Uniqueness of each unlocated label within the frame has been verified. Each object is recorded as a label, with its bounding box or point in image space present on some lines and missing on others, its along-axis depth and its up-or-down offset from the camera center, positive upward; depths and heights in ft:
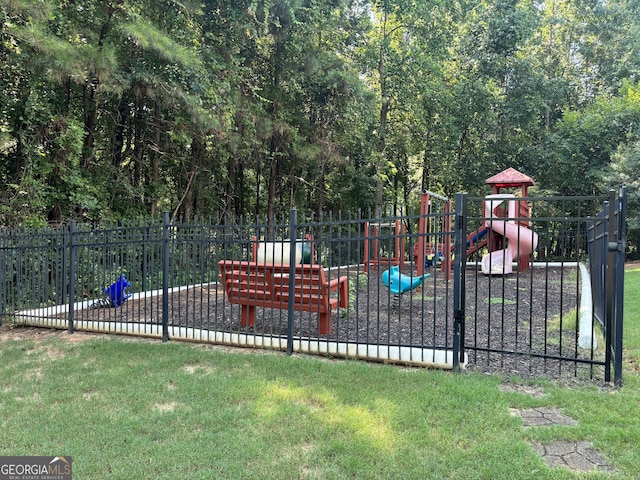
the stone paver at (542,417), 10.44 -4.38
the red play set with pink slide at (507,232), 41.52 +0.38
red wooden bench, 16.61 -2.12
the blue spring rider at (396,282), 20.27 -2.15
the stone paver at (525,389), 12.16 -4.32
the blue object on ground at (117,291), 22.58 -3.00
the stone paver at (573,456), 8.63 -4.45
